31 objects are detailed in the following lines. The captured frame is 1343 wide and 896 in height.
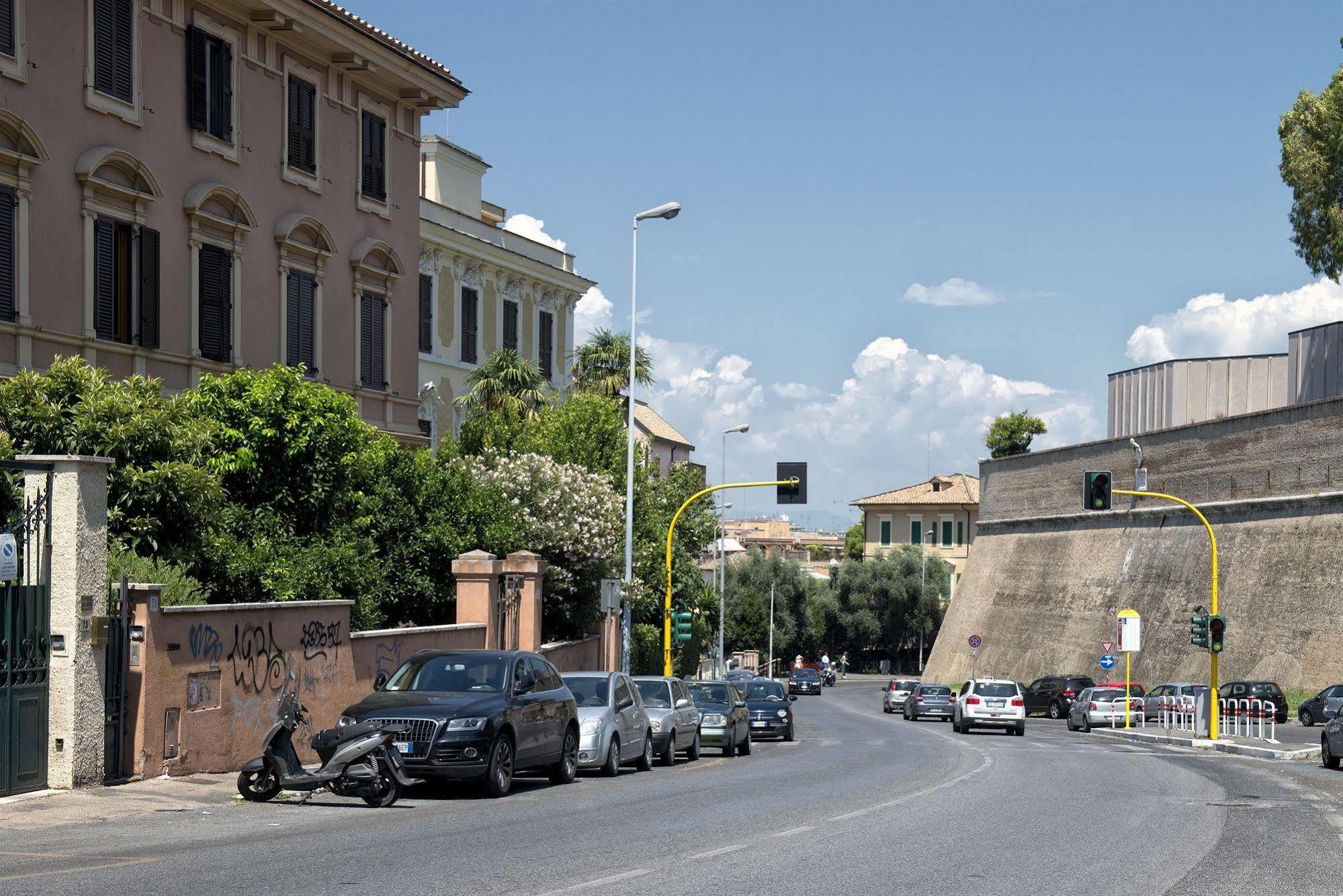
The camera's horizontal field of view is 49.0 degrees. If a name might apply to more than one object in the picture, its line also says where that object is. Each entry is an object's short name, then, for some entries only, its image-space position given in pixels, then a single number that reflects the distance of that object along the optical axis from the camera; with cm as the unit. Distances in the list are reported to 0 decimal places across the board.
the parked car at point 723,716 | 2991
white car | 4219
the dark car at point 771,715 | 3769
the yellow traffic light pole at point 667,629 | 3822
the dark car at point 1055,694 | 5744
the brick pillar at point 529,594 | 3033
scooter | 1527
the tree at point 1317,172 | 5172
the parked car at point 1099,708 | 4681
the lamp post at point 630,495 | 3628
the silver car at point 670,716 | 2525
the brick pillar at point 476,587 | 2742
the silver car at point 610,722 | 2142
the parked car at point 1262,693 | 4741
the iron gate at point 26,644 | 1464
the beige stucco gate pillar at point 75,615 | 1523
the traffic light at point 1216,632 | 3628
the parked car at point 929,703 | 5325
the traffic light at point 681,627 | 3725
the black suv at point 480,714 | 1645
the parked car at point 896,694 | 5953
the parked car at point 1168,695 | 4684
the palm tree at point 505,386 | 4472
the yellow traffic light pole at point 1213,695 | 3612
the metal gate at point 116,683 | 1614
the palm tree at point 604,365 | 5619
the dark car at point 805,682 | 8050
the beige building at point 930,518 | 11862
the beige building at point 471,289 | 4412
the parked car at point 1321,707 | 4375
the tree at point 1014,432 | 10944
